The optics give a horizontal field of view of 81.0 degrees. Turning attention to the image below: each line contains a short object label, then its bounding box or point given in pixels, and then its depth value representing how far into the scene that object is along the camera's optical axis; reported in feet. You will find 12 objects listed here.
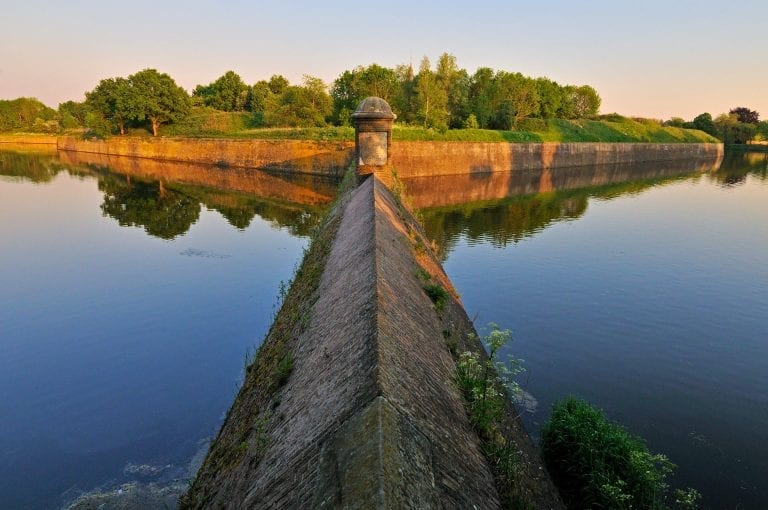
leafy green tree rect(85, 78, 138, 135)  175.22
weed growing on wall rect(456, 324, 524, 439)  15.10
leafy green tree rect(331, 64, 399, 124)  181.27
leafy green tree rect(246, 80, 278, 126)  181.98
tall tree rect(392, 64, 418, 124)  172.65
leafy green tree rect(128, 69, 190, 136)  175.52
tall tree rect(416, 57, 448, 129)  163.00
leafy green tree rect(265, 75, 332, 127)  160.04
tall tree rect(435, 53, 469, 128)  179.63
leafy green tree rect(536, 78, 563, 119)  208.23
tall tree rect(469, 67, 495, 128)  179.93
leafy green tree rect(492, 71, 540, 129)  189.88
